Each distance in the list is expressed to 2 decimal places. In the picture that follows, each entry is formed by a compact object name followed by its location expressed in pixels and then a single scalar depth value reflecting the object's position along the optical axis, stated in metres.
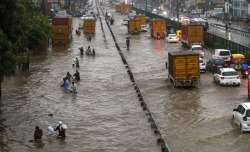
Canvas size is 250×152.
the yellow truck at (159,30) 80.49
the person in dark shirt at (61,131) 27.88
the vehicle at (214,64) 45.28
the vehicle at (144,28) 94.39
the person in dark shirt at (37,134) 27.55
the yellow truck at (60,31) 72.68
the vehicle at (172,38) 74.50
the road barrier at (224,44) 51.91
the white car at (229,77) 39.25
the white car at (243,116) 26.61
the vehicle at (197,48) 57.96
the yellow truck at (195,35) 63.96
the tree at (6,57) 29.44
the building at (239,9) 112.94
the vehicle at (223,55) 49.00
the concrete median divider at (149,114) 25.56
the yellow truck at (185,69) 39.09
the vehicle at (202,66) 45.94
